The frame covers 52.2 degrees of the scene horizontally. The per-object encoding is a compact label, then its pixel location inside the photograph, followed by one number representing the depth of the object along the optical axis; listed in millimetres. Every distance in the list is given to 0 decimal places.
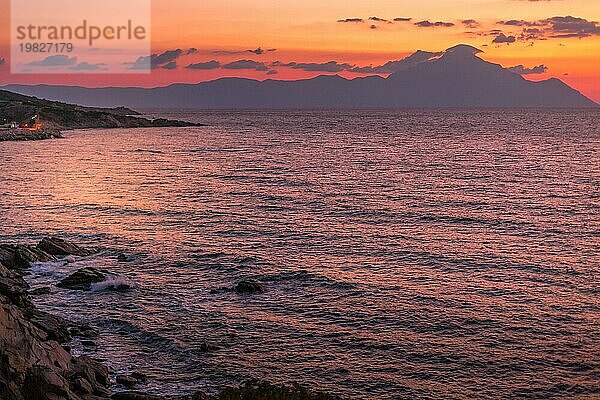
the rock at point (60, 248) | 46531
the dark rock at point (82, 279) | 38906
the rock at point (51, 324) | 29609
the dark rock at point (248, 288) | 37662
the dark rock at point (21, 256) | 43031
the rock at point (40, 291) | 37375
